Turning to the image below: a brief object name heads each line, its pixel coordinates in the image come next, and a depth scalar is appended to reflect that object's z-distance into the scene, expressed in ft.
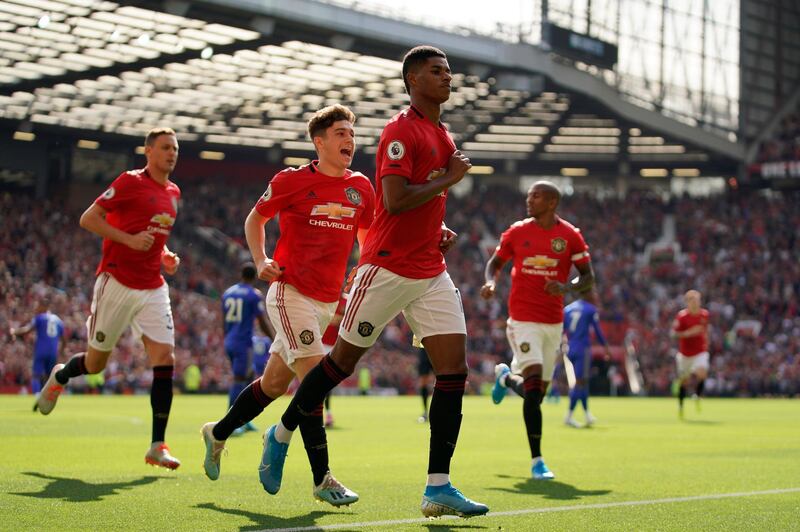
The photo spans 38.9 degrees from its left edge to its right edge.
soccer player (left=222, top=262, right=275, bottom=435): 50.42
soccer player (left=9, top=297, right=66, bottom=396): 69.87
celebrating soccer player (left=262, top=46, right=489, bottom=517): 20.25
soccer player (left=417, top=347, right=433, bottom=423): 62.03
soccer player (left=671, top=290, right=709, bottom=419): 70.18
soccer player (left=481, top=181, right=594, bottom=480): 33.37
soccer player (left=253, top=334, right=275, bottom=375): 65.77
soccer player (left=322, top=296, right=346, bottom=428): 38.55
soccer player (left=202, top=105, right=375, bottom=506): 24.14
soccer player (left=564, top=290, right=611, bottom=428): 61.05
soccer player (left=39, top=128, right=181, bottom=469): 30.04
